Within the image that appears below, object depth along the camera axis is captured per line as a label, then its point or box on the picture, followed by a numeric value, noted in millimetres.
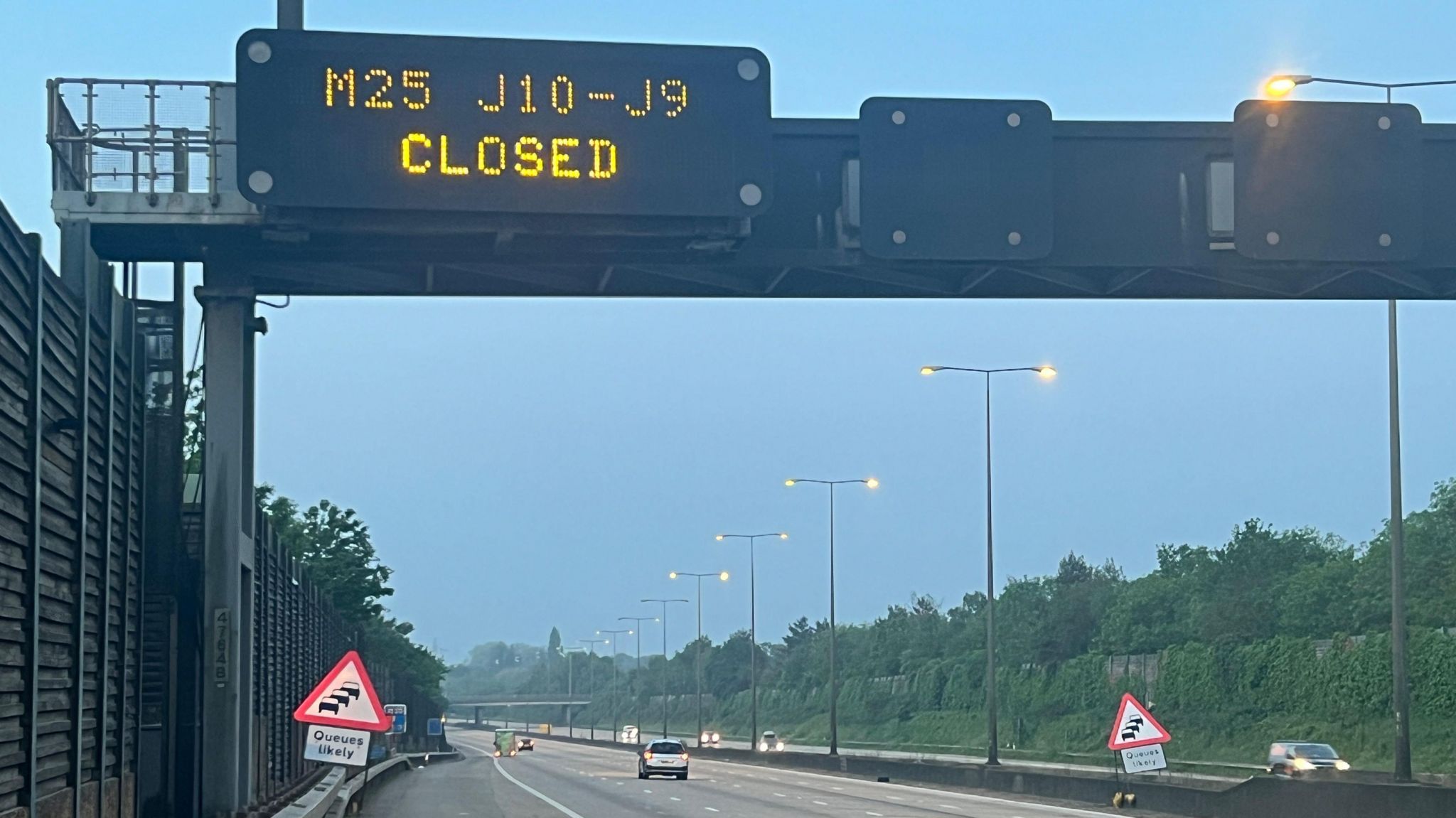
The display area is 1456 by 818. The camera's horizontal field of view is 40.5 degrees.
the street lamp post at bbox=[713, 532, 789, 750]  89062
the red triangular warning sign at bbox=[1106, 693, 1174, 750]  32219
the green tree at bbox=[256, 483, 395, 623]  83625
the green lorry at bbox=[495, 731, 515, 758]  112750
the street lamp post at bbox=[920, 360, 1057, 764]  50441
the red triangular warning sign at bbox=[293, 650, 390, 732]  24750
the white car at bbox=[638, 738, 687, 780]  64375
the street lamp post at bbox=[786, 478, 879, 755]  71000
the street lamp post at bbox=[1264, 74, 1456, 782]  28547
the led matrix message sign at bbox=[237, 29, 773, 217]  15359
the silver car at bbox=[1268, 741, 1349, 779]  48625
